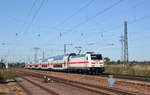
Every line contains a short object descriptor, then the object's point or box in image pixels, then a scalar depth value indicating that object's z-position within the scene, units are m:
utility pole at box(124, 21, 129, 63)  41.82
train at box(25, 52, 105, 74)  39.69
